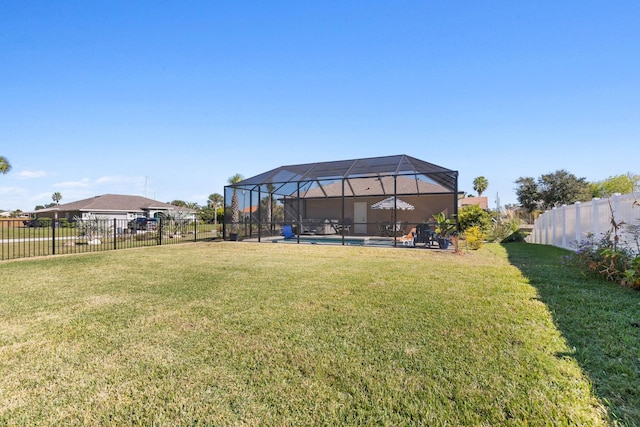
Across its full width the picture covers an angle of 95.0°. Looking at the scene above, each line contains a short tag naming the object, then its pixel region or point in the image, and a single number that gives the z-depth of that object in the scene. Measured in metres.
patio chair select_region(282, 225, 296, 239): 15.38
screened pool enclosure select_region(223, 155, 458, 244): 13.32
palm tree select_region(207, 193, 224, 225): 50.14
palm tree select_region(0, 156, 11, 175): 26.00
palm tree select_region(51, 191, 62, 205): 77.56
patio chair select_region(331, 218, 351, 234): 15.22
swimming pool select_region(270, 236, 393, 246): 13.00
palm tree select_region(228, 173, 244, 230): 14.73
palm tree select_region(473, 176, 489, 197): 51.54
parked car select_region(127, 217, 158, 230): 20.91
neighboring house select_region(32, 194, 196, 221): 34.72
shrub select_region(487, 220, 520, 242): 15.30
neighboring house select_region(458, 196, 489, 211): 36.42
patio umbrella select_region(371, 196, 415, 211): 15.48
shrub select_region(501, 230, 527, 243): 15.09
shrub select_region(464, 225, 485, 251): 10.50
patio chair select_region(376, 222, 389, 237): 15.41
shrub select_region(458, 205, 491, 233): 15.81
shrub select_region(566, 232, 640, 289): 4.70
